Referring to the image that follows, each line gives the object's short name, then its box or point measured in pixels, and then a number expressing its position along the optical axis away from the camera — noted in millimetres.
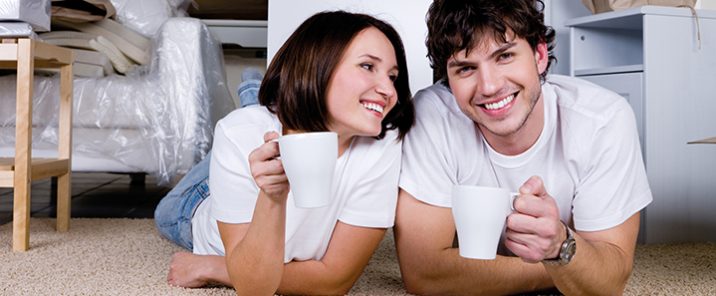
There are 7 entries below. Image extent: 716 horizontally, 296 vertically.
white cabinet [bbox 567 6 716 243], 1740
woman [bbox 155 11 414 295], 942
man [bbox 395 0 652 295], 937
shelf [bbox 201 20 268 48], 2545
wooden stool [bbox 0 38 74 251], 1505
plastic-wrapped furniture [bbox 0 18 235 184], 2066
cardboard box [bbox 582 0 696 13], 1780
